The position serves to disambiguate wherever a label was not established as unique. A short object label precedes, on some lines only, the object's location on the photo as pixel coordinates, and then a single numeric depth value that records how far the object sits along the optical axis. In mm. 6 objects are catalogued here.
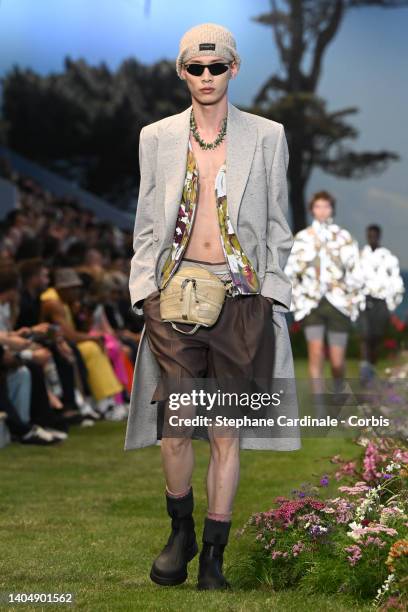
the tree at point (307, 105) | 46718
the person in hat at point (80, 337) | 16875
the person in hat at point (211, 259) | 7588
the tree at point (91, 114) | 48046
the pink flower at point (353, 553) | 7295
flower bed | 7187
